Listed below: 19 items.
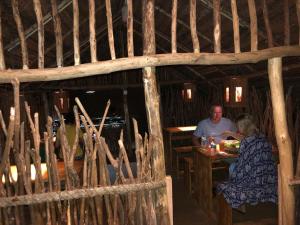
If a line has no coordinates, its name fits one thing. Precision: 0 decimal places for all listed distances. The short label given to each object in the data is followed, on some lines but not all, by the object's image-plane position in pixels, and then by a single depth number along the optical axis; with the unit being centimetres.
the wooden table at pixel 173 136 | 690
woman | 330
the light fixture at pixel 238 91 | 460
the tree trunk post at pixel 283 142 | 296
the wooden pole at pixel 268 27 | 295
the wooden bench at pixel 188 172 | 514
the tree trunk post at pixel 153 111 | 263
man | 477
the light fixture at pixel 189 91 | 701
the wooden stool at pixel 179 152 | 596
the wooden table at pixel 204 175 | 393
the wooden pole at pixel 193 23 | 274
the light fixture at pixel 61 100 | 661
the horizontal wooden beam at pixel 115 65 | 250
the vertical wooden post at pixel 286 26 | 302
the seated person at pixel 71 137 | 450
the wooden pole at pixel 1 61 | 251
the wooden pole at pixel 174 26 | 270
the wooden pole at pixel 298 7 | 293
